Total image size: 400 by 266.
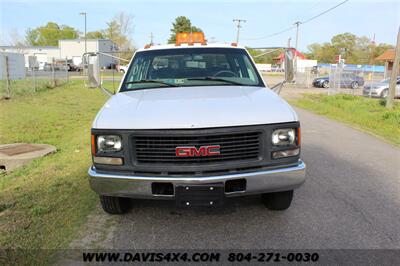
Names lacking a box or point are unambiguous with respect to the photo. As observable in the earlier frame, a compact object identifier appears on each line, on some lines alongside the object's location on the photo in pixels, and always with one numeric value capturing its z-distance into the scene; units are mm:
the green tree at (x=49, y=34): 101812
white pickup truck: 3131
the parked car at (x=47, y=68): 43053
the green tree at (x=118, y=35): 63203
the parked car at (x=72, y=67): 57000
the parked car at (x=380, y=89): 20859
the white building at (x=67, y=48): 63281
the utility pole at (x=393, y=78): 13563
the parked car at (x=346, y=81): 29094
